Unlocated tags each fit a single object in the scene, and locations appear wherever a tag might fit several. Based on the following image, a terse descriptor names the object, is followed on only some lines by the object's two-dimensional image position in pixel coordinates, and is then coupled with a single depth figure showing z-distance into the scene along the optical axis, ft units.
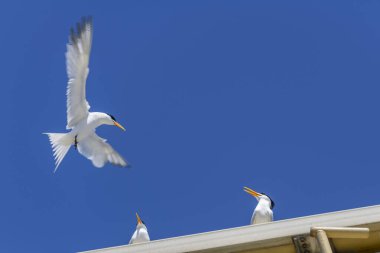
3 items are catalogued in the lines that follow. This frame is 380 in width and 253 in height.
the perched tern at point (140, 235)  43.21
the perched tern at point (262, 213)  41.06
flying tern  44.70
